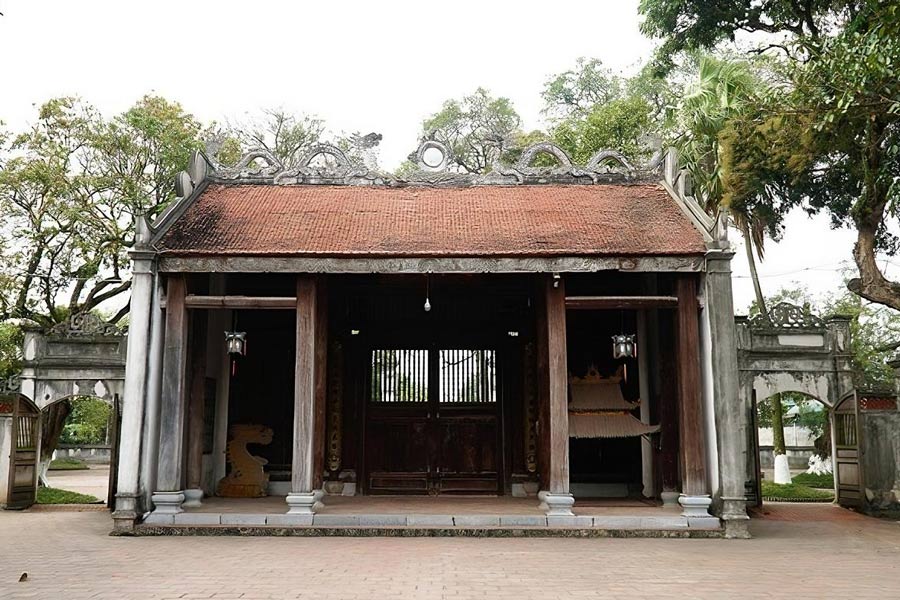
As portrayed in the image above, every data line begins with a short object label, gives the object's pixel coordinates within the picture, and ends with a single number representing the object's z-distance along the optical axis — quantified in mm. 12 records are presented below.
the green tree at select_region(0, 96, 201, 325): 16781
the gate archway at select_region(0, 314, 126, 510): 13016
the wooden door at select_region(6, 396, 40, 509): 12820
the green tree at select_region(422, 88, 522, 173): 29969
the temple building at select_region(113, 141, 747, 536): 10336
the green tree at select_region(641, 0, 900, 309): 9883
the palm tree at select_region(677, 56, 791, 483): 15656
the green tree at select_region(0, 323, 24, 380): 17033
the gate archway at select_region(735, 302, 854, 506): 13102
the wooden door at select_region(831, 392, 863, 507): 12916
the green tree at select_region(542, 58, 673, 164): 21172
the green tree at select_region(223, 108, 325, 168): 24794
